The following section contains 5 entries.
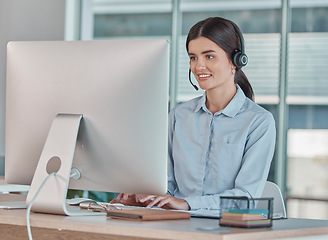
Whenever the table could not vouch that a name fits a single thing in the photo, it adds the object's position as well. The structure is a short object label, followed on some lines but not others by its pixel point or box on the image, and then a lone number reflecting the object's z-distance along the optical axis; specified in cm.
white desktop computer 232
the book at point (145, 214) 232
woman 274
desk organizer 227
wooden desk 215
